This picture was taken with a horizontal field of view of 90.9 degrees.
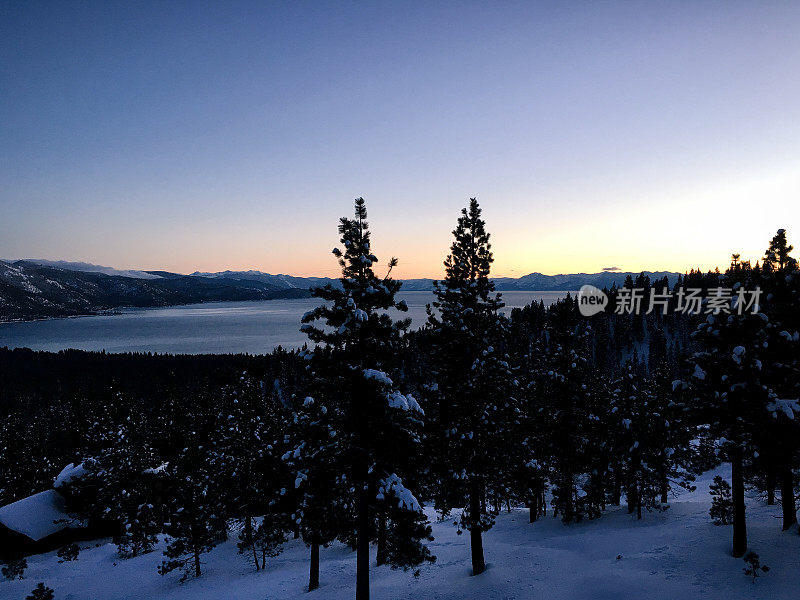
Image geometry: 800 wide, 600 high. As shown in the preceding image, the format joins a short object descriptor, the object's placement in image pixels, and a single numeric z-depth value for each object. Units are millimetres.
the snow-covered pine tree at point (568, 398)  24984
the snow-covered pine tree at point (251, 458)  26784
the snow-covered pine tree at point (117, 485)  33688
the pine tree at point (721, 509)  19734
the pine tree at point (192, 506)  25841
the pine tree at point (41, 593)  23188
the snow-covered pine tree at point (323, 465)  13781
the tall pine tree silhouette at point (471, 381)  16922
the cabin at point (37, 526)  35562
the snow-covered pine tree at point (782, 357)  14078
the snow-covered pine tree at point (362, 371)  13305
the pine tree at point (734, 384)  14414
